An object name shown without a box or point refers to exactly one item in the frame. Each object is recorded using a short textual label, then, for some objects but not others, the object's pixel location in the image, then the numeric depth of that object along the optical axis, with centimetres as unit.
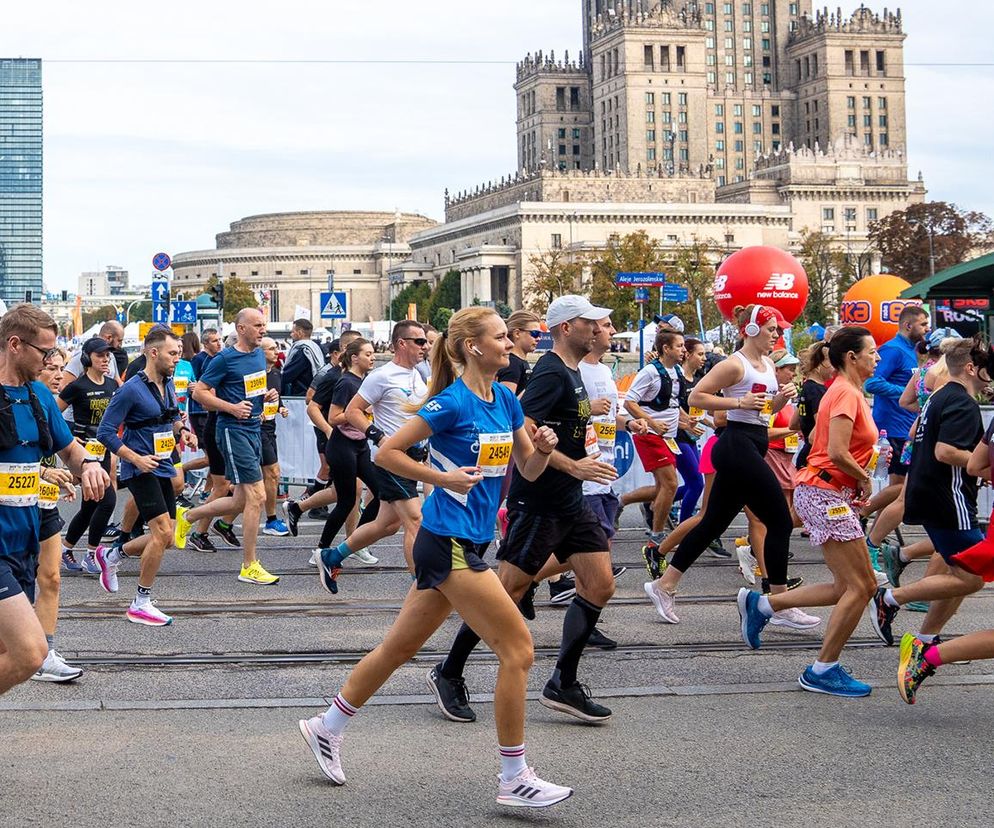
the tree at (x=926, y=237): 9131
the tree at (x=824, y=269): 9019
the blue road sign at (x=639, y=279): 2464
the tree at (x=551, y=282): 8944
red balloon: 2194
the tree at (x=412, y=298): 14438
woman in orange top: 718
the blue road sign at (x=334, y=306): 2942
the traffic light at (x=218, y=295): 3409
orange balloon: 2317
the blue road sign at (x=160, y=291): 3011
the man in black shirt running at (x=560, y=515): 678
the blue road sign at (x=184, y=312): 3282
